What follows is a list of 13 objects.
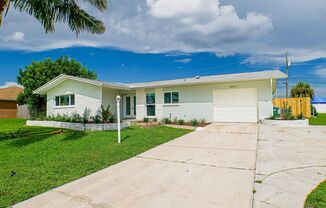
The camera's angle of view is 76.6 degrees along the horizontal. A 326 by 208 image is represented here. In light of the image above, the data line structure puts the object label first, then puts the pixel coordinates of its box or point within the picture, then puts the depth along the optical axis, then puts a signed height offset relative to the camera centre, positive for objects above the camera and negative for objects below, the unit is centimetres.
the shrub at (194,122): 1402 -82
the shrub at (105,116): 1316 -33
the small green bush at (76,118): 1416 -49
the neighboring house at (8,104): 2717 +103
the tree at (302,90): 3859 +367
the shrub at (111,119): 1341 -54
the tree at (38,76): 2319 +404
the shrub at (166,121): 1575 -81
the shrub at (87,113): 1569 -16
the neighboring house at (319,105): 3784 +79
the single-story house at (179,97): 1377 +105
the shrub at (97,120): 1310 -58
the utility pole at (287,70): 2425 +488
